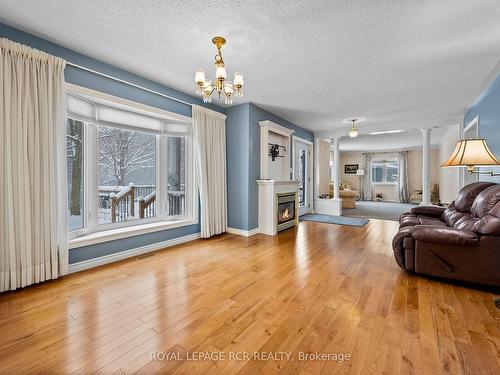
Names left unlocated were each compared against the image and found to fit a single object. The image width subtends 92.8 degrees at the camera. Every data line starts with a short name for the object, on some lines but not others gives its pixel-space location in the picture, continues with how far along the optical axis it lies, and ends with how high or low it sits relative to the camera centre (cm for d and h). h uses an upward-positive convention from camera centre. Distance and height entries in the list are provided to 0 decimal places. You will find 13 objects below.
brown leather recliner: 231 -69
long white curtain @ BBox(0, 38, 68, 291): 223 +15
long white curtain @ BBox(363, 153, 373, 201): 1191 +12
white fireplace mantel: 473 -48
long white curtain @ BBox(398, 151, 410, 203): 1098 +11
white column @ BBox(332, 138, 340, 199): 718 +39
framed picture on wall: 1226 +65
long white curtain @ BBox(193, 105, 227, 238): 412 +26
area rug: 577 -102
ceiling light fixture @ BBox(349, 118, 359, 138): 582 +119
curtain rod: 274 +133
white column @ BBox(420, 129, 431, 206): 581 +32
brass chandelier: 227 +100
